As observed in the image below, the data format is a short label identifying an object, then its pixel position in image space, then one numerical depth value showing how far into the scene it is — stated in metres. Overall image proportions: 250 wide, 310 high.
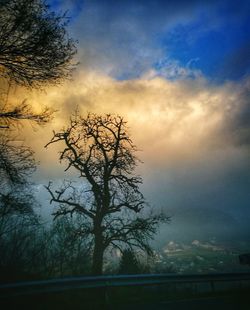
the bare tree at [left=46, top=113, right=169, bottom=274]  15.16
